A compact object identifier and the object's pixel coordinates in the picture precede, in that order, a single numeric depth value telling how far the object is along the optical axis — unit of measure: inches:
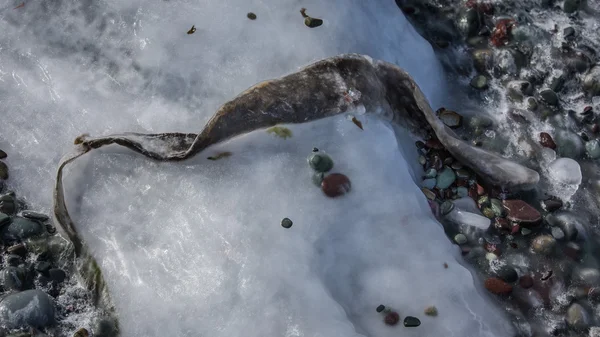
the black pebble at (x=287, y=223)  133.9
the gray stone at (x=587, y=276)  144.8
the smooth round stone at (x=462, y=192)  155.7
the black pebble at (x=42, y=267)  139.3
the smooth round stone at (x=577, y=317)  139.7
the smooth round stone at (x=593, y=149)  162.6
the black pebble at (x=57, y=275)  139.6
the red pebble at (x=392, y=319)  131.3
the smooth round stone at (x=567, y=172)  158.1
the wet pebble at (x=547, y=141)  162.7
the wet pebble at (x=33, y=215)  144.8
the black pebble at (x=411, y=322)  130.5
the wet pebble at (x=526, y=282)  145.2
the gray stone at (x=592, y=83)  171.3
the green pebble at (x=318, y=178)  140.0
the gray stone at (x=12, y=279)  136.1
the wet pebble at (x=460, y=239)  148.6
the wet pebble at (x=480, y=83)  173.8
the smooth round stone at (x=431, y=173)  155.8
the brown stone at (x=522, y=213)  150.4
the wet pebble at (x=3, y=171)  150.9
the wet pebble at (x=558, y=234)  149.9
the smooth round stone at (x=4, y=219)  142.3
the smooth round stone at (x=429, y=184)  154.9
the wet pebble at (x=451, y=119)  166.1
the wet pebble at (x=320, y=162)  140.6
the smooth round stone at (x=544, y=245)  148.5
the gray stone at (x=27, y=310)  129.0
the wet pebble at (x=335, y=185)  139.4
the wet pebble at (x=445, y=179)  155.3
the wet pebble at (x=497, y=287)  143.2
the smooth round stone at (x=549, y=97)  169.3
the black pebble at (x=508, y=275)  144.9
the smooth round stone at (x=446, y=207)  151.2
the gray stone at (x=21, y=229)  142.6
